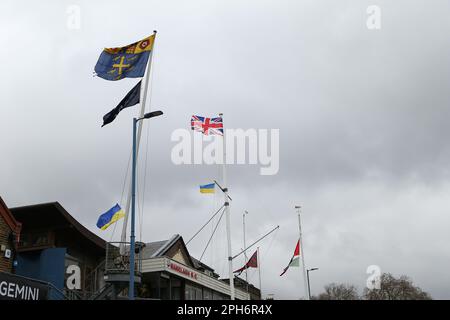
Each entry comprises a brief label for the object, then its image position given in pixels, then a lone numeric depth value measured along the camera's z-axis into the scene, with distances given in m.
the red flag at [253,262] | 39.88
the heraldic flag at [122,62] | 22.75
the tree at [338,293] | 94.56
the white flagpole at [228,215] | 29.45
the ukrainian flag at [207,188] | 29.86
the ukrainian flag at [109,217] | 25.56
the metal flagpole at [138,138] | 24.86
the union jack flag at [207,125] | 28.33
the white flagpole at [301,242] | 41.12
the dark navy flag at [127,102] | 21.73
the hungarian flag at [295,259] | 38.83
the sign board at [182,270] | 29.28
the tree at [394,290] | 82.31
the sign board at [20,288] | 15.76
